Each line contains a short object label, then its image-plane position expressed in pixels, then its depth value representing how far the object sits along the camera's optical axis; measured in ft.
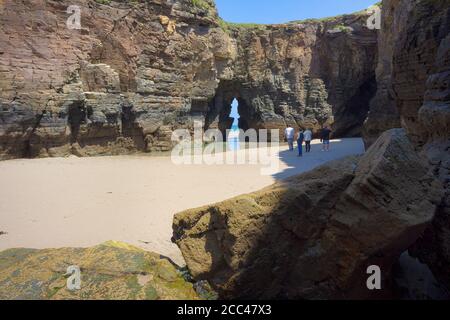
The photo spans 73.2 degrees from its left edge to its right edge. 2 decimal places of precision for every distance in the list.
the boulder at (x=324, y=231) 9.60
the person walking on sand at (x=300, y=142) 51.11
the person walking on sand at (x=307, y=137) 55.95
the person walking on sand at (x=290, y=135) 60.17
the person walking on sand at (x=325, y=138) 56.13
